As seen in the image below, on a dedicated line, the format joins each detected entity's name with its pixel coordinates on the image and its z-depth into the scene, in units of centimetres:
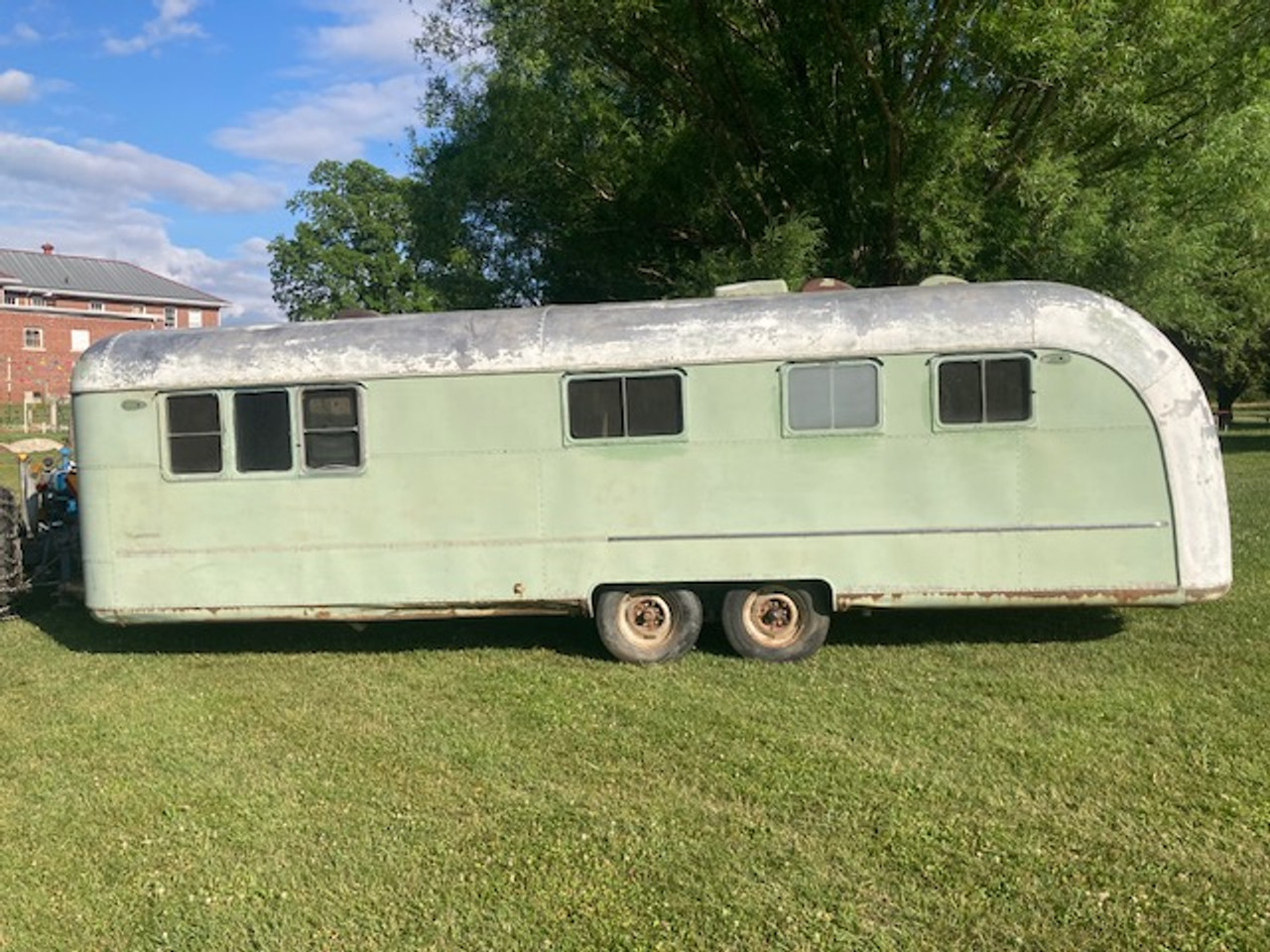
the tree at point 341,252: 5278
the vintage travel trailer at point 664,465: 685
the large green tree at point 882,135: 1034
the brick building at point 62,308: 5531
